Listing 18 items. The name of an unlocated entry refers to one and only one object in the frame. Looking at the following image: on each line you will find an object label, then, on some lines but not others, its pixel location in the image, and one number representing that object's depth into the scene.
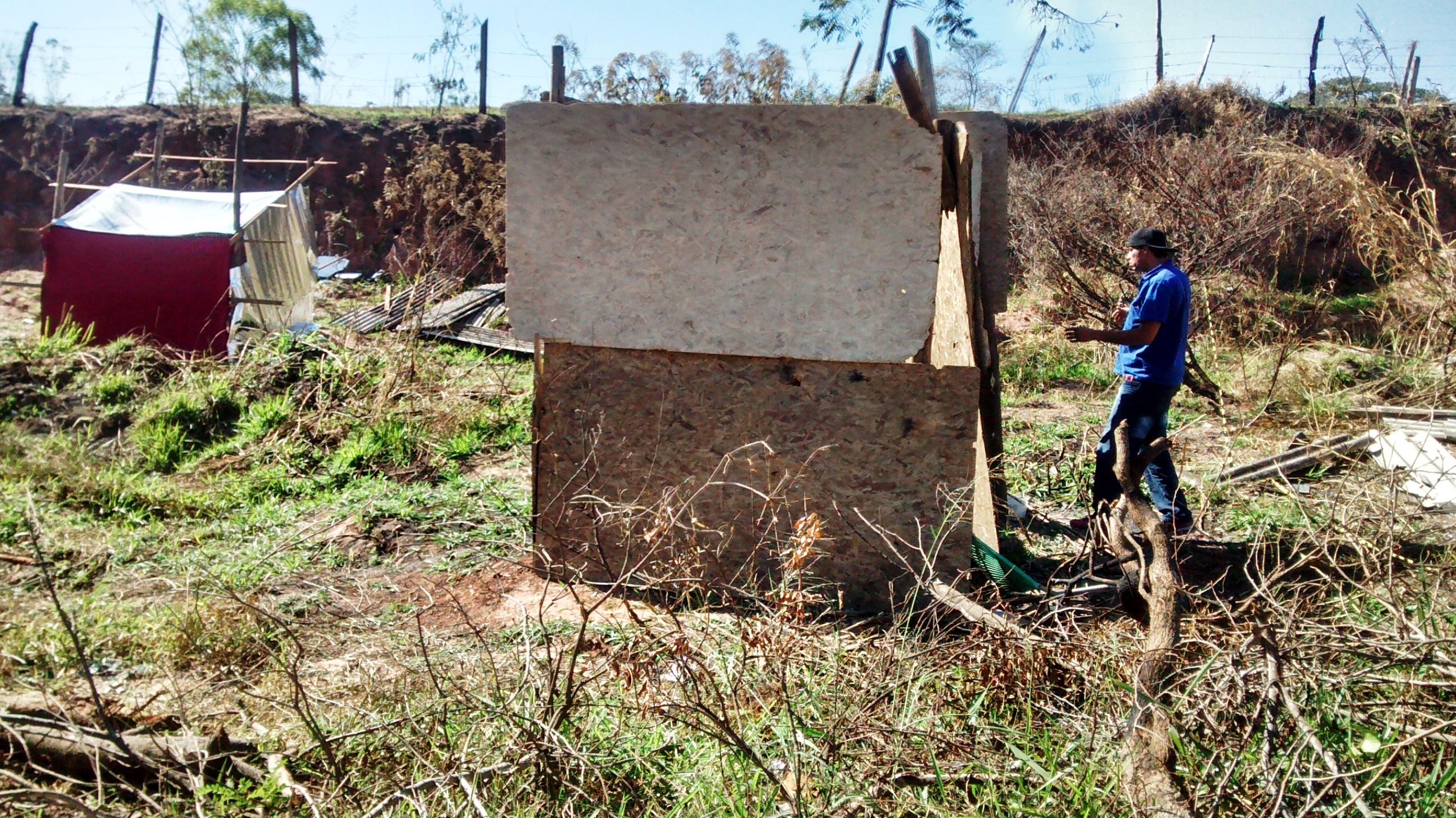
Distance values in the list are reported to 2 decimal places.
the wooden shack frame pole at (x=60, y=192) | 11.55
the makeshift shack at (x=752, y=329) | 4.26
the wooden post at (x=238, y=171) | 10.50
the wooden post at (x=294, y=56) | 20.61
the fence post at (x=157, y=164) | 12.67
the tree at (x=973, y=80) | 23.59
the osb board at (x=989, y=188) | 5.11
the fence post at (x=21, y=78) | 21.27
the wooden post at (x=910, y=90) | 3.99
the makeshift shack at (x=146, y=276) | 10.85
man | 4.81
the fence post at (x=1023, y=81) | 23.31
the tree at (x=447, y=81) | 22.06
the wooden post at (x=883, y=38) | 19.69
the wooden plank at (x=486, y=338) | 11.33
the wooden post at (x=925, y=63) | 5.10
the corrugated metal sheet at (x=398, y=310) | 9.93
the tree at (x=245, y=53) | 21.38
